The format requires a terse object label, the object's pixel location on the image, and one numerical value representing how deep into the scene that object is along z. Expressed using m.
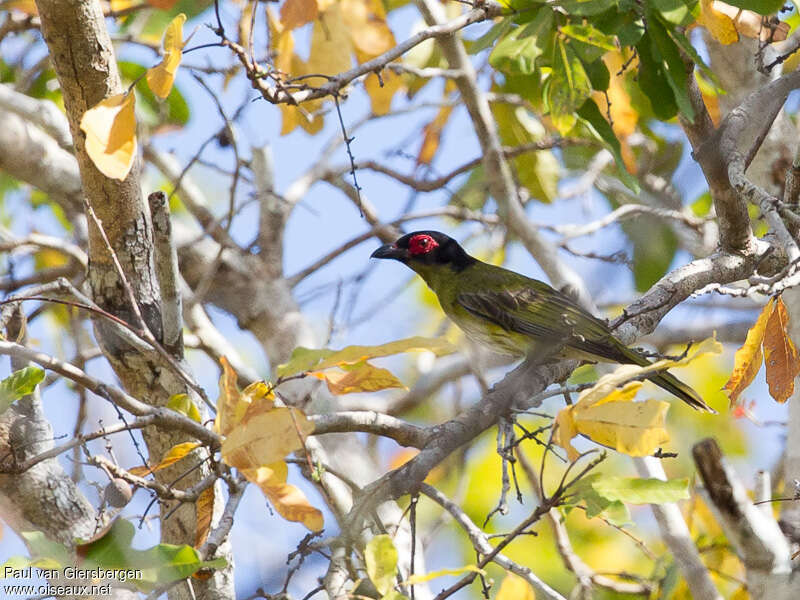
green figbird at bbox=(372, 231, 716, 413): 8.17
